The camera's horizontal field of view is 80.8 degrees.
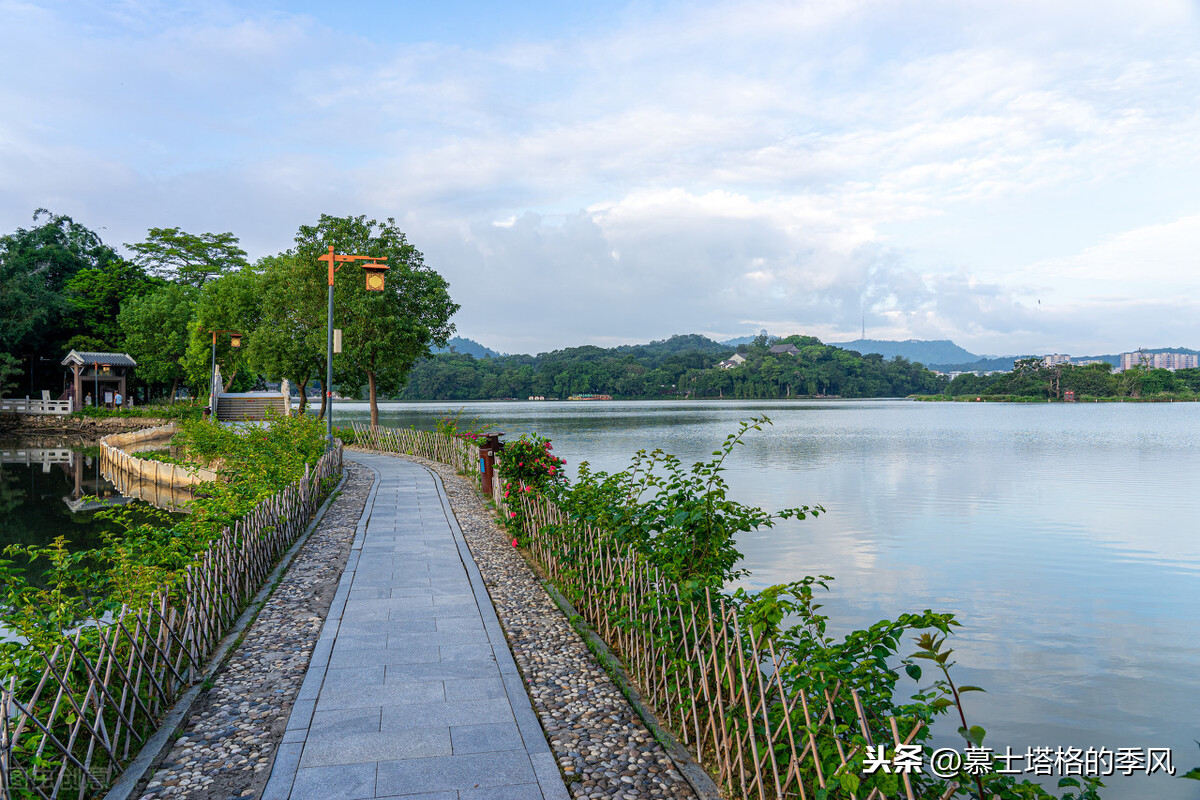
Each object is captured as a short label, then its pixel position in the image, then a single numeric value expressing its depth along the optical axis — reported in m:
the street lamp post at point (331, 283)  15.76
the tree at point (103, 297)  50.50
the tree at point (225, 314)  37.53
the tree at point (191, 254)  60.16
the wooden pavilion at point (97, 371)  44.25
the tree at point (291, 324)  29.55
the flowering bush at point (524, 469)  10.59
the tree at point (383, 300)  27.53
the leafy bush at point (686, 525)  5.45
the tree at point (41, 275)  43.59
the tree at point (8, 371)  42.53
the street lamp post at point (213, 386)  36.87
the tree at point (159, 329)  46.03
